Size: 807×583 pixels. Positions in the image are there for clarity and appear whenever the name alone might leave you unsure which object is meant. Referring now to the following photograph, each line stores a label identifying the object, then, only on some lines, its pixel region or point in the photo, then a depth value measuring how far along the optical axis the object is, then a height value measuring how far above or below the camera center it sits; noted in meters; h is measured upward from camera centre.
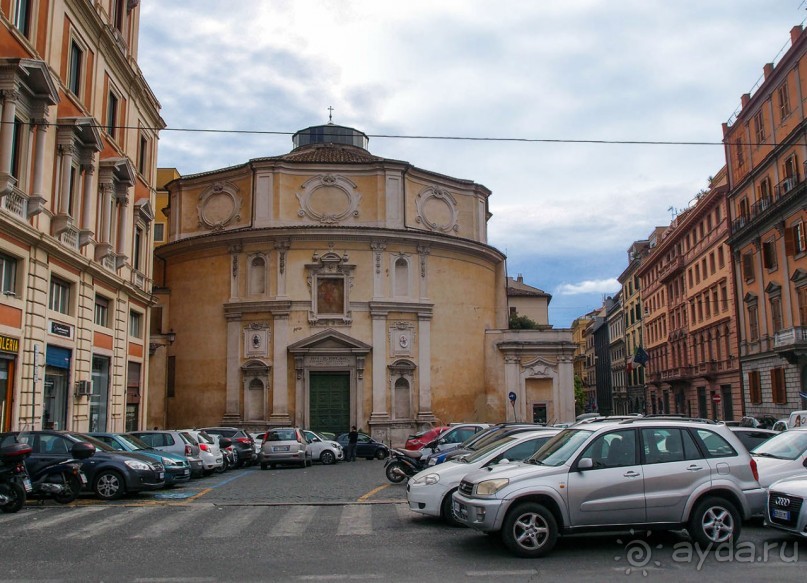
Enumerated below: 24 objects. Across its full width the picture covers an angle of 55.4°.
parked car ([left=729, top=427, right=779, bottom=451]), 14.35 -0.56
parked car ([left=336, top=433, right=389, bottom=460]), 33.84 -1.69
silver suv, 8.85 -0.94
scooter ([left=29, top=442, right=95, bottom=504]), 13.93 -1.27
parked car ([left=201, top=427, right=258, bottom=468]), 26.78 -1.16
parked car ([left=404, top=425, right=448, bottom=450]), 24.38 -0.97
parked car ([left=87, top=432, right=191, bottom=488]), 17.31 -0.98
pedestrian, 31.34 -1.38
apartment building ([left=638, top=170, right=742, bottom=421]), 46.28 +6.24
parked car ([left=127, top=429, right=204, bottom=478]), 19.80 -0.83
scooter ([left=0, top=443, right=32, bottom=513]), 12.93 -1.10
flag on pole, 51.22 +3.35
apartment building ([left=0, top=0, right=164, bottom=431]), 19.44 +6.00
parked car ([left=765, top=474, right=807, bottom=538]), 8.90 -1.18
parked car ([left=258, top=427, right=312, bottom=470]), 25.72 -1.25
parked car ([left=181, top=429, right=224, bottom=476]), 21.50 -1.20
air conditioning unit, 23.38 +0.73
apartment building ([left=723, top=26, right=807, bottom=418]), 34.38 +8.56
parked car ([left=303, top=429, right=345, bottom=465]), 29.20 -1.48
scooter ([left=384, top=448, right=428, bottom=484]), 17.34 -1.28
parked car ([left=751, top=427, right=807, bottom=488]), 11.56 -0.78
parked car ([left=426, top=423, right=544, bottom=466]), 15.13 -0.71
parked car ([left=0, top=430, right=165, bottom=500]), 15.01 -1.04
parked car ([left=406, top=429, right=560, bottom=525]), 11.41 -0.97
